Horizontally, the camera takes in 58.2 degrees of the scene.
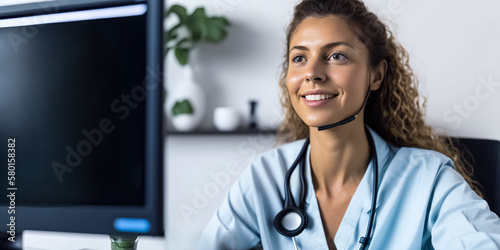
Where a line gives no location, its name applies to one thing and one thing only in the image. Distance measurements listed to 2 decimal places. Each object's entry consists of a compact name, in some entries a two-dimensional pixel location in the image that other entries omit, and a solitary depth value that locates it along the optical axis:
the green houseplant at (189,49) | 2.05
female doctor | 1.03
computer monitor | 0.54
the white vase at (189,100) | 2.09
